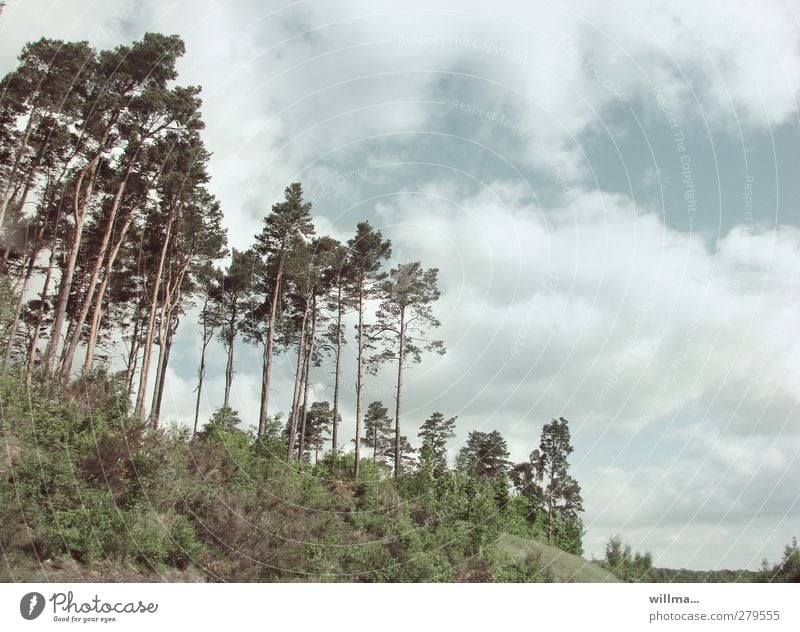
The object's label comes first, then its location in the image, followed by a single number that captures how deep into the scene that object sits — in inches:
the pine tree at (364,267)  1454.2
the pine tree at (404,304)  1432.1
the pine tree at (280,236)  1406.3
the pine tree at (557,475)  1692.9
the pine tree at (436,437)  1378.0
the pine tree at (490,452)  1928.3
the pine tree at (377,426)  2020.2
